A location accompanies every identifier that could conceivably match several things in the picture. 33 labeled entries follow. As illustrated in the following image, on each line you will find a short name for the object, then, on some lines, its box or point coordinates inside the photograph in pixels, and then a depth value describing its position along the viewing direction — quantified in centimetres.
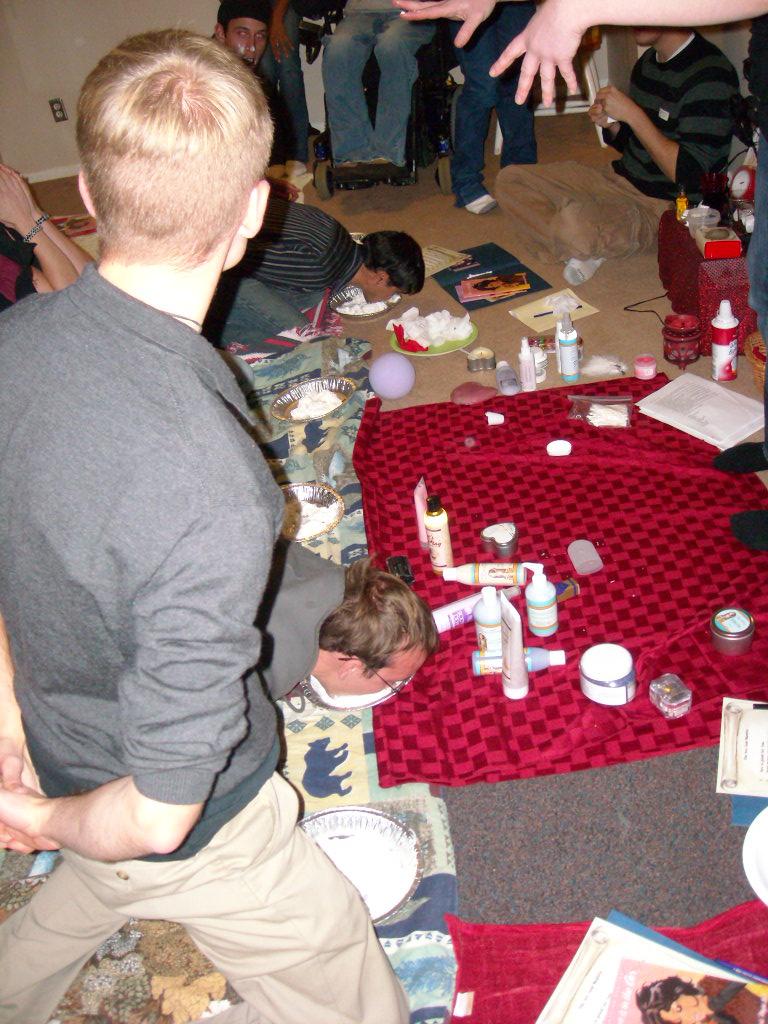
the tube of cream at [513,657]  166
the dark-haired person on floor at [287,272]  294
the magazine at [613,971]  124
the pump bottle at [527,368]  249
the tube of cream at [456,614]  188
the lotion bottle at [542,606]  180
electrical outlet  509
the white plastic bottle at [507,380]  257
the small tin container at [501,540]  202
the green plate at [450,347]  283
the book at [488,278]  313
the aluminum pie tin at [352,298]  314
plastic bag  238
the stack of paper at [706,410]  228
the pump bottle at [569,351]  252
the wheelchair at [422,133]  393
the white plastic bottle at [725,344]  236
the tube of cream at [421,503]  202
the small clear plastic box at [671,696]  165
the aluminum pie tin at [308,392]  264
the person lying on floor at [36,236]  250
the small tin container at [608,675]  166
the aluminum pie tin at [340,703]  177
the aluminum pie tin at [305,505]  217
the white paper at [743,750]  154
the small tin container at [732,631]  172
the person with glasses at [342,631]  151
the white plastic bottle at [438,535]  192
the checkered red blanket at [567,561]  167
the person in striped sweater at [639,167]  278
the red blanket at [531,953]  132
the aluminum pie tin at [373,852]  147
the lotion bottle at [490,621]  175
